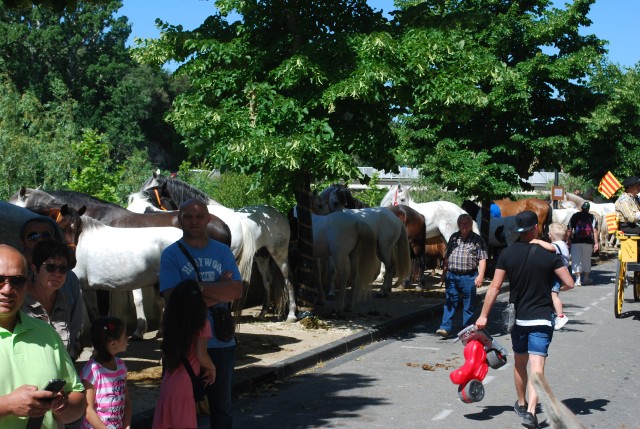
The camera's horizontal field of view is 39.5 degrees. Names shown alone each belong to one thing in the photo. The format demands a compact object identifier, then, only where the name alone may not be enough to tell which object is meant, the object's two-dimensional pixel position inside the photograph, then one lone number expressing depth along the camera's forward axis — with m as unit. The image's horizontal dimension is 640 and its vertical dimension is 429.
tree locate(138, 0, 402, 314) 12.16
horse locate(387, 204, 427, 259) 19.55
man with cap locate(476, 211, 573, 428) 7.76
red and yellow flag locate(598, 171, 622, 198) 33.03
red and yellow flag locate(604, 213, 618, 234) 15.45
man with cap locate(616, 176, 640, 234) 14.96
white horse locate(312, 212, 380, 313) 14.85
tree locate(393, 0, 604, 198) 22.12
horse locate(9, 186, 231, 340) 11.02
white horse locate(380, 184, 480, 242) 21.05
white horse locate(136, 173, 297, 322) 12.16
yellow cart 15.05
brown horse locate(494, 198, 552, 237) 24.22
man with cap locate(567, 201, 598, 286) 22.70
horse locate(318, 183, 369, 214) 18.95
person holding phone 3.40
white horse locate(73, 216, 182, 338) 9.82
